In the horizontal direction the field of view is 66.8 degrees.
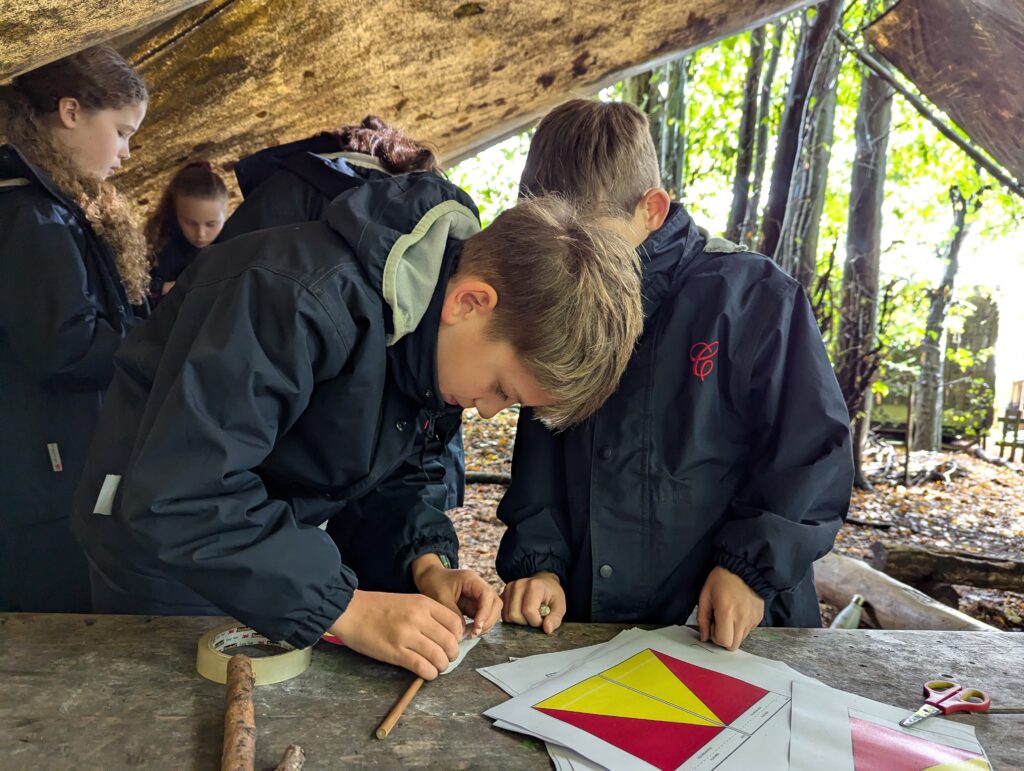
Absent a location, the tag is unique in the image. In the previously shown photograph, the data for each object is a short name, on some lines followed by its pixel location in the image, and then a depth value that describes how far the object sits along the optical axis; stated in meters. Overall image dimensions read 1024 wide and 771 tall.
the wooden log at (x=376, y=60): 2.81
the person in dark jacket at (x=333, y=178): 1.63
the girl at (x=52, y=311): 1.96
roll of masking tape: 1.14
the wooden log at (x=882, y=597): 2.80
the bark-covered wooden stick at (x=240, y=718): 0.91
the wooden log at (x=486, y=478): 5.64
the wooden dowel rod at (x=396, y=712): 1.03
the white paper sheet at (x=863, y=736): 1.01
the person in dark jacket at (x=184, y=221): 2.91
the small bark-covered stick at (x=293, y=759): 0.92
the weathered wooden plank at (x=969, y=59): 2.27
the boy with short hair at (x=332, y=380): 1.04
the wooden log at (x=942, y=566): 3.31
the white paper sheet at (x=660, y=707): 1.01
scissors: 1.13
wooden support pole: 2.57
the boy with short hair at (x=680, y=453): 1.42
